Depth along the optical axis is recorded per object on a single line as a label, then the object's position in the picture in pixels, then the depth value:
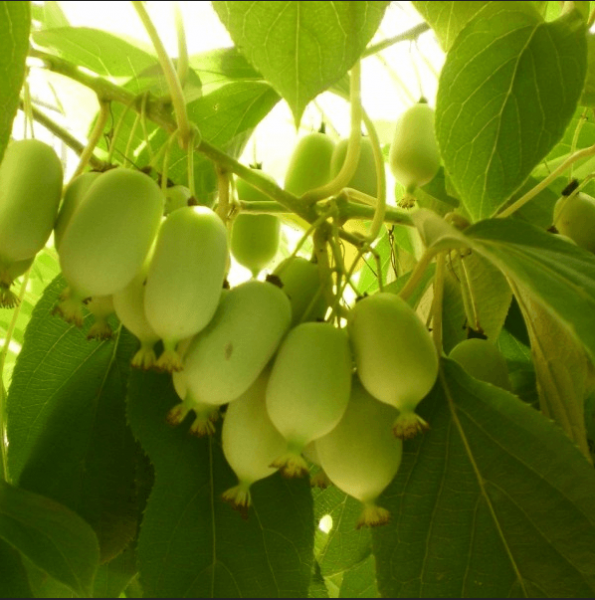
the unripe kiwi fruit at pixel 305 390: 0.41
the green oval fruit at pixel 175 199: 0.51
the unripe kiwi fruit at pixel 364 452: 0.44
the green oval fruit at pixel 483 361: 0.55
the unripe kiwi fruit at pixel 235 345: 0.42
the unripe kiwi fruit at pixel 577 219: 0.64
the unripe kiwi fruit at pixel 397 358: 0.43
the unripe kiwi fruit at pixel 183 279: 0.41
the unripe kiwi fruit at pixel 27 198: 0.44
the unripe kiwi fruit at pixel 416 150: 0.61
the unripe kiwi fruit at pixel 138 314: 0.44
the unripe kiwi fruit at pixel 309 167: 0.66
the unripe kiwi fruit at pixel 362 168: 0.64
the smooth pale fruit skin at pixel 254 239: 0.62
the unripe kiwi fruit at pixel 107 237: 0.41
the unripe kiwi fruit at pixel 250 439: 0.44
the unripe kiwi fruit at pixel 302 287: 0.50
